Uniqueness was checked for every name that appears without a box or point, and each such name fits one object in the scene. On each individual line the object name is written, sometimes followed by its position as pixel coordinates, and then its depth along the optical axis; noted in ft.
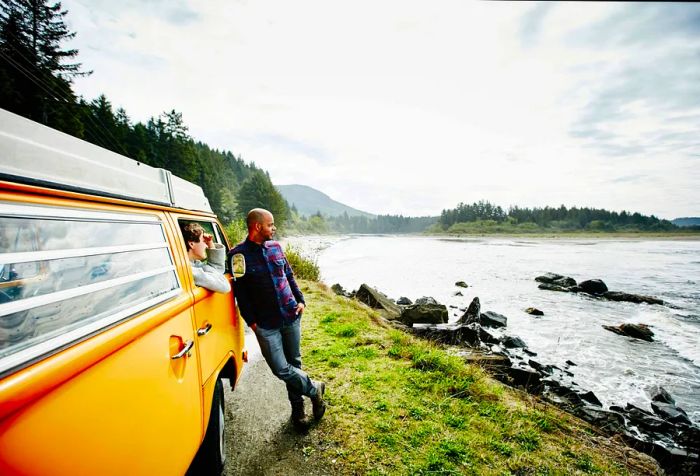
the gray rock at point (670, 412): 20.99
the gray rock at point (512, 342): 32.90
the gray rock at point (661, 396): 23.22
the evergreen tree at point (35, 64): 62.34
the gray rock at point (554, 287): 64.48
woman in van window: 8.82
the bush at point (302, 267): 43.93
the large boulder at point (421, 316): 34.24
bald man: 10.65
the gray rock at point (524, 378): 20.69
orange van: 3.62
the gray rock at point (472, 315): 39.47
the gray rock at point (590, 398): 22.19
